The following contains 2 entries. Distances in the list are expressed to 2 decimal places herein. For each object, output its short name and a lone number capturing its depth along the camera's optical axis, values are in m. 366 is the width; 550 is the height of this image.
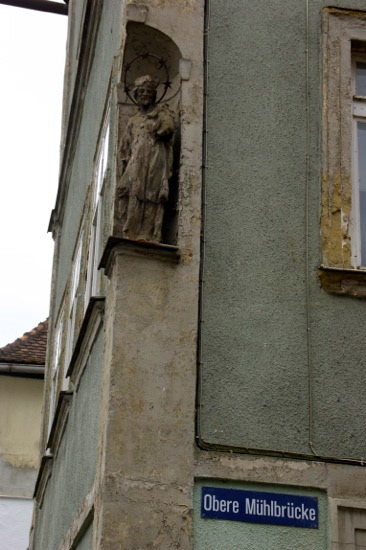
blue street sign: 10.73
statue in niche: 11.53
